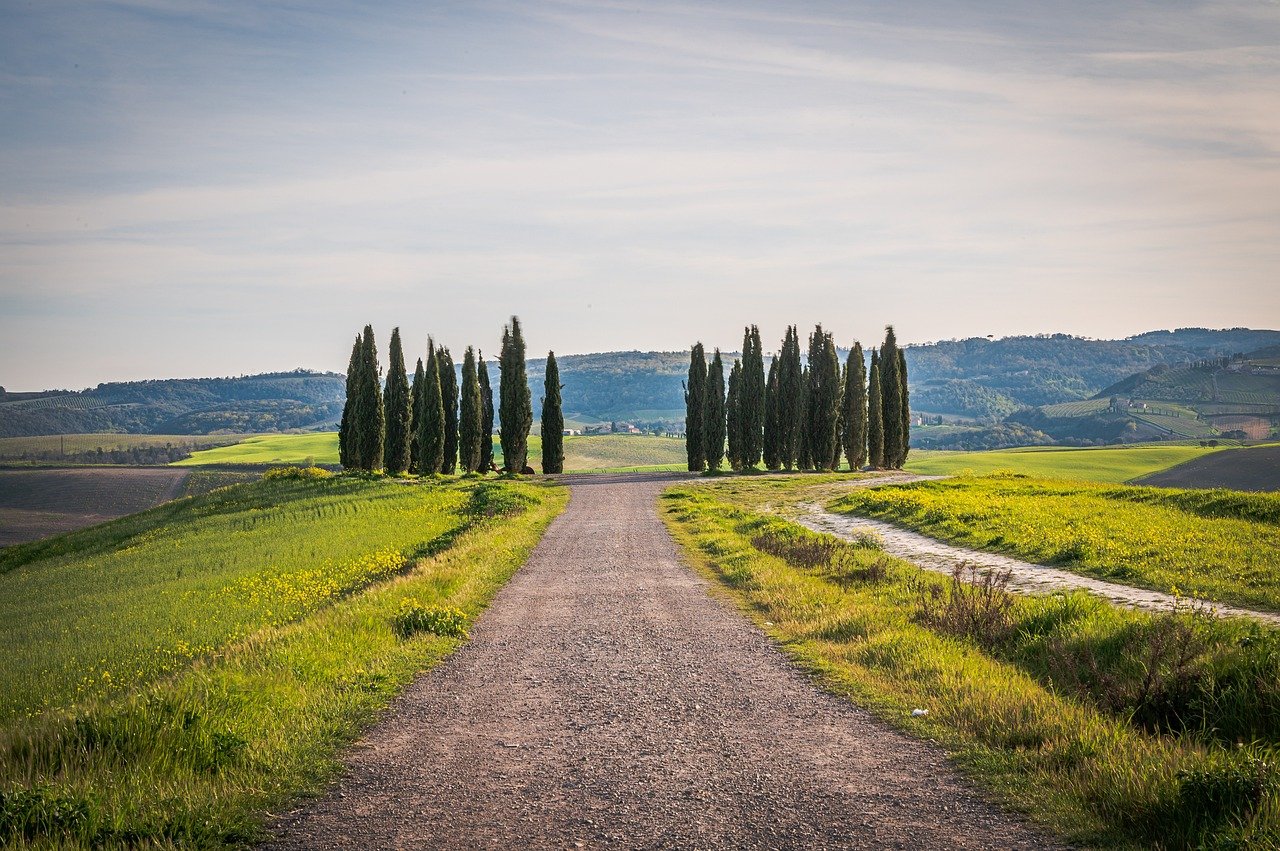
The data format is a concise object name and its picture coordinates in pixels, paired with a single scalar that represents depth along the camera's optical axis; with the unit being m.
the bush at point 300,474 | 58.88
